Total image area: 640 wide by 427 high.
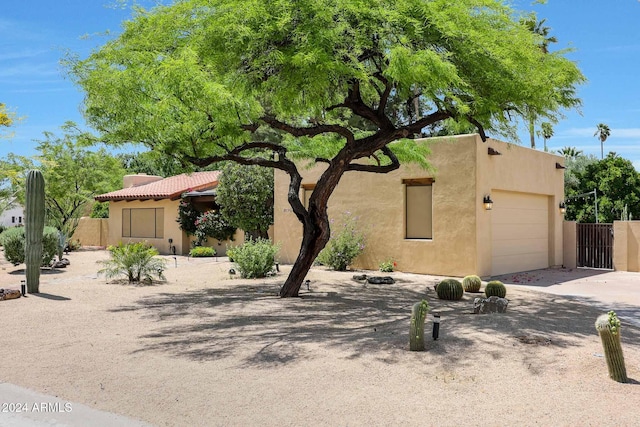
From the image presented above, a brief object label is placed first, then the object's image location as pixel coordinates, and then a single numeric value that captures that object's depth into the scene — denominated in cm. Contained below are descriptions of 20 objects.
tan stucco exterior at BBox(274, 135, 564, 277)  1564
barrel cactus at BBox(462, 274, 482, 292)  1321
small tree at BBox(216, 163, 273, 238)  2250
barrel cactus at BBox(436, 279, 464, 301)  1195
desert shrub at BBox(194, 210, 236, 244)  2480
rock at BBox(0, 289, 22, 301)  1201
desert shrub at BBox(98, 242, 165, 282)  1473
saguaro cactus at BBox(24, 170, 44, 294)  1288
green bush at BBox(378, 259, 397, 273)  1692
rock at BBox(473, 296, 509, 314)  961
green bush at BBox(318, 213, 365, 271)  1742
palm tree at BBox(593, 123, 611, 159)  6556
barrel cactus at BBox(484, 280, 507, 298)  1177
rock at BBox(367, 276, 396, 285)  1463
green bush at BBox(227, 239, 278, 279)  1566
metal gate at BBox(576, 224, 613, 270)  1966
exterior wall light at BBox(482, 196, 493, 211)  1577
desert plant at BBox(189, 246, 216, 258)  2423
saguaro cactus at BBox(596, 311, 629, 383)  575
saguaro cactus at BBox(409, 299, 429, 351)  693
